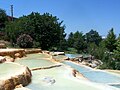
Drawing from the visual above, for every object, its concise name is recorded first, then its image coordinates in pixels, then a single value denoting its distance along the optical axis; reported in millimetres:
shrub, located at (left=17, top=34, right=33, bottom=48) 10502
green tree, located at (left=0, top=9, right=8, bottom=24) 17261
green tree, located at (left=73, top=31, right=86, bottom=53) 15877
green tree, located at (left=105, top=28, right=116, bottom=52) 13004
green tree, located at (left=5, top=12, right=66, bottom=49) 12814
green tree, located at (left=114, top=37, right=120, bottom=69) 8897
